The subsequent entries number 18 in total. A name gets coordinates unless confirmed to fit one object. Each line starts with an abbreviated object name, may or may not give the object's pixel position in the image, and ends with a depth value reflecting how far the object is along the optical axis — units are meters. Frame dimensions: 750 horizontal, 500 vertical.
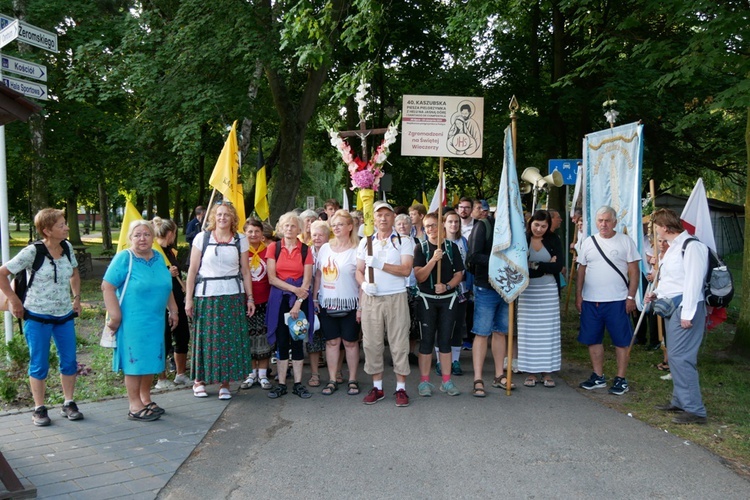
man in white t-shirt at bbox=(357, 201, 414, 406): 6.18
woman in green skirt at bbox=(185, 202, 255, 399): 6.17
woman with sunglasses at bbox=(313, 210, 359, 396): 6.52
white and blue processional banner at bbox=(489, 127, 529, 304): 6.47
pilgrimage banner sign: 6.80
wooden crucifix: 6.94
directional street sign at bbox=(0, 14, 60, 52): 6.38
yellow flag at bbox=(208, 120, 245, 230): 7.27
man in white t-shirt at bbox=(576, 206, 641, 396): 6.58
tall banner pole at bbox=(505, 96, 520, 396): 6.48
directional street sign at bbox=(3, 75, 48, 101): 6.57
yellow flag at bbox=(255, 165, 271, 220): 8.25
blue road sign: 13.95
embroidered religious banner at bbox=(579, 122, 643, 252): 7.44
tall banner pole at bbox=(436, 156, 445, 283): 6.12
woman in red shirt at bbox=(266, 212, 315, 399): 6.52
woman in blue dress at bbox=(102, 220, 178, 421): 5.52
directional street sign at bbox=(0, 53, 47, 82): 6.63
